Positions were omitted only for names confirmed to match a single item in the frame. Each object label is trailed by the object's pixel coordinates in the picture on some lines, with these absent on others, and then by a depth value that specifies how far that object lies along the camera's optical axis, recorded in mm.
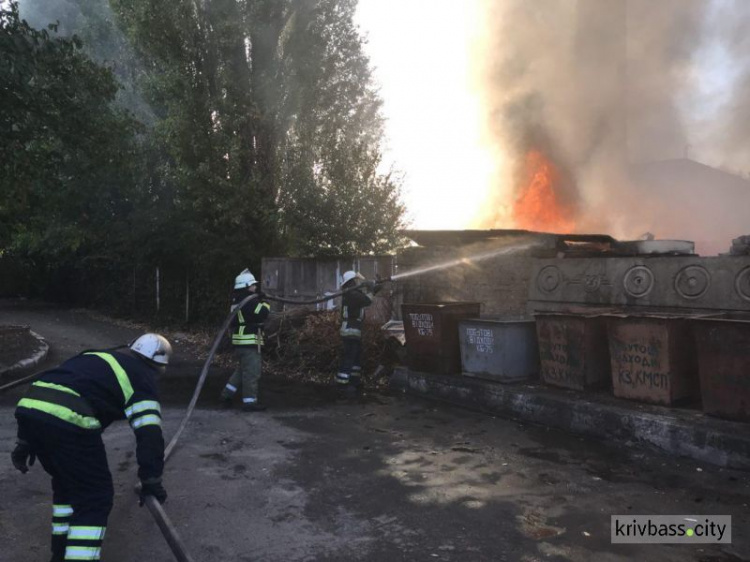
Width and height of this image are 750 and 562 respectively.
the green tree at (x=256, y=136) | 14664
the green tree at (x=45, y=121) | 8516
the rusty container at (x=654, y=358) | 6289
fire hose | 3027
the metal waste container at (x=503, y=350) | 7793
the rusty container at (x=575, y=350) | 7066
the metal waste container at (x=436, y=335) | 8539
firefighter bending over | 3150
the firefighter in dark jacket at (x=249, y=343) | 7723
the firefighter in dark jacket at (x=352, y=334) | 9055
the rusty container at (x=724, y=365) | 5609
